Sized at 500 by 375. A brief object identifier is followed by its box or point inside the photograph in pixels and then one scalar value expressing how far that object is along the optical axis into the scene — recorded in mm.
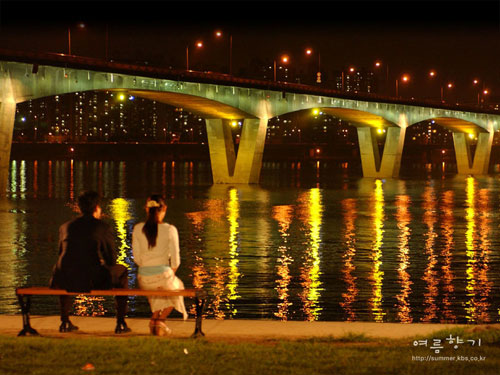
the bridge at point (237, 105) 54406
